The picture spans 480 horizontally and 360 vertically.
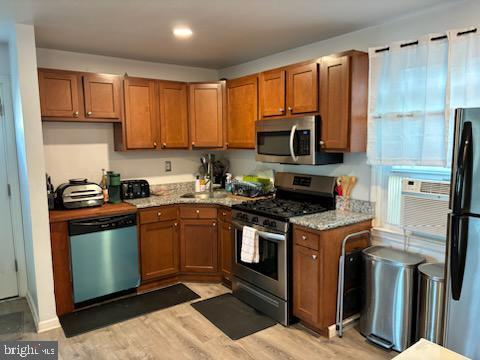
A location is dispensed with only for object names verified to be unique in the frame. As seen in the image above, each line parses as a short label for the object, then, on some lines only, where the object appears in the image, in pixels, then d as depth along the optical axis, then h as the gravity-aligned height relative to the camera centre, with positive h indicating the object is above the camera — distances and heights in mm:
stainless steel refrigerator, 1801 -535
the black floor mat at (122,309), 2998 -1505
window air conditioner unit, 2500 -477
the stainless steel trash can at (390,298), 2506 -1129
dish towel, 3135 -911
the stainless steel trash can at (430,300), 2328 -1063
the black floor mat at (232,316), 2930 -1515
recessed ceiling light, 2940 +945
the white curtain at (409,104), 2477 +273
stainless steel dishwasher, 3152 -1023
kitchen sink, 4112 -603
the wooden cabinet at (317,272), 2701 -1003
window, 2688 -355
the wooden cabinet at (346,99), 2812 +341
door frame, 3412 -345
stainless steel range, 2949 -805
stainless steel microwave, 3060 +5
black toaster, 3850 -487
